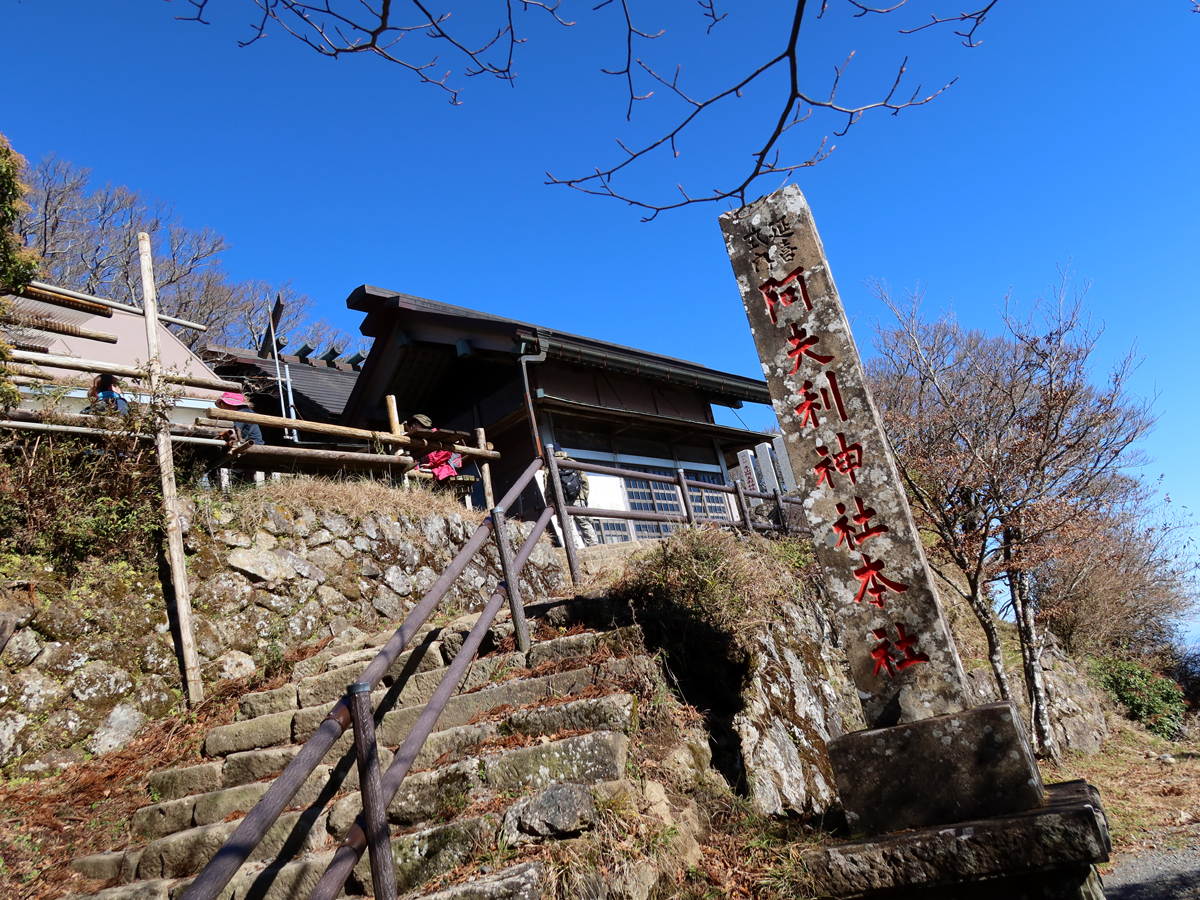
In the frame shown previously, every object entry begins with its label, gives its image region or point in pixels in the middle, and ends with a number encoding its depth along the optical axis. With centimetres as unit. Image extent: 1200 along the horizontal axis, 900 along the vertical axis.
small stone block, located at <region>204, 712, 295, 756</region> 497
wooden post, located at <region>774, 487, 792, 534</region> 1018
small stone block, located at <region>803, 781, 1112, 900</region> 272
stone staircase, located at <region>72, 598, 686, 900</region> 319
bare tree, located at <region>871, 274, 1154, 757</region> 930
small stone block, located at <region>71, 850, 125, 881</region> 421
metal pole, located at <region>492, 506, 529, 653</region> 473
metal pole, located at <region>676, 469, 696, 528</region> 785
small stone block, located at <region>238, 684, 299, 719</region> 538
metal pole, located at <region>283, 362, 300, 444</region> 1370
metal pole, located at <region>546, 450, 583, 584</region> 605
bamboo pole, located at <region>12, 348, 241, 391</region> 673
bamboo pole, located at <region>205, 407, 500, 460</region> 865
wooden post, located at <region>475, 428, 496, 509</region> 1074
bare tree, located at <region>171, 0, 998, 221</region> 240
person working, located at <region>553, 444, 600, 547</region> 1123
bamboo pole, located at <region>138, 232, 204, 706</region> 607
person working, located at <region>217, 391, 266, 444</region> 1061
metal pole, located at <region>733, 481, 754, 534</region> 893
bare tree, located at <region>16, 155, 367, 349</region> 1817
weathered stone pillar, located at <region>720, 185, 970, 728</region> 360
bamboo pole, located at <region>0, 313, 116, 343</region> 705
